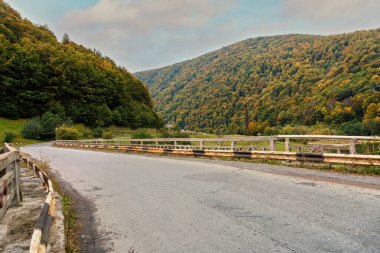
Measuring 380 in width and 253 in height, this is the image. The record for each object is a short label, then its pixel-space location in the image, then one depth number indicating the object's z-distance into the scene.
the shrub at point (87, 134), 82.39
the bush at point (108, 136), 73.47
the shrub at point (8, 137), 64.56
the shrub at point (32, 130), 74.00
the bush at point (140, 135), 56.14
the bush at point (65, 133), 67.50
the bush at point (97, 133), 84.38
